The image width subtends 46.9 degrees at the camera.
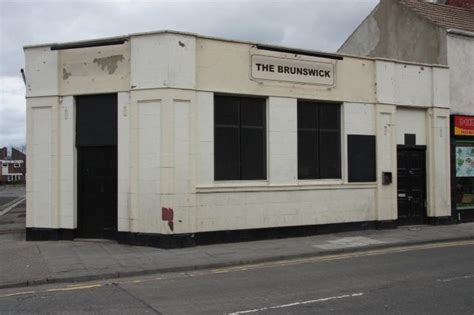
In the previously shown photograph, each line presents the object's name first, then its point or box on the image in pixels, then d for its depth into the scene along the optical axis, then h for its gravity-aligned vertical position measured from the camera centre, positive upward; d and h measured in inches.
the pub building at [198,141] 530.0 +28.9
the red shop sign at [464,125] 714.2 +54.5
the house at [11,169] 4462.1 +2.0
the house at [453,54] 716.0 +153.7
